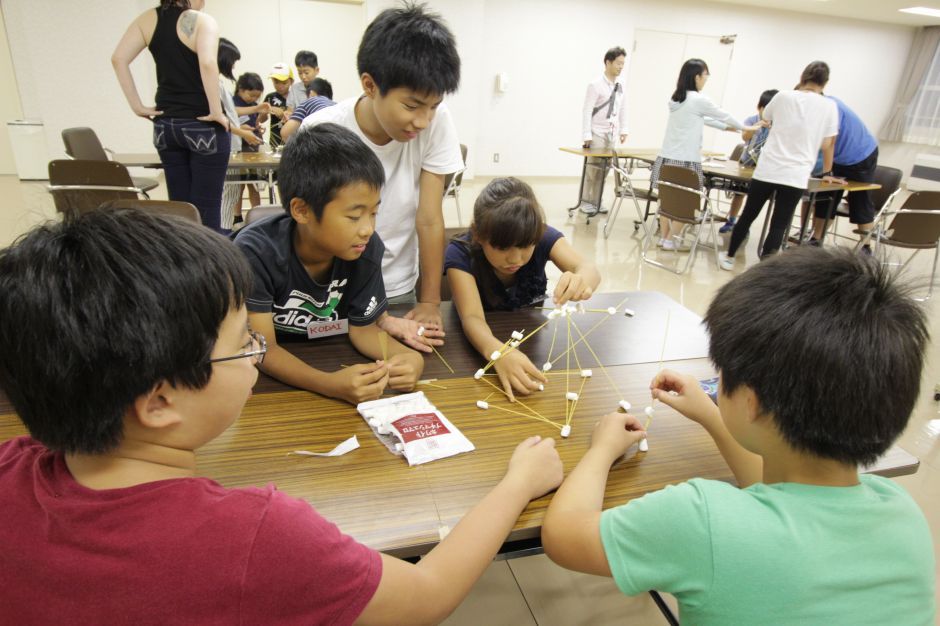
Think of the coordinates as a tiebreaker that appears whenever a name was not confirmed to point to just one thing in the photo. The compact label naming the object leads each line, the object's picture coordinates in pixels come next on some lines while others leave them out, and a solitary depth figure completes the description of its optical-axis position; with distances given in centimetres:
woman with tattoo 292
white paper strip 106
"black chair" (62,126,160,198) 402
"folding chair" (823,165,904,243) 545
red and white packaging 108
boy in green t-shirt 72
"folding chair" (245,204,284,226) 213
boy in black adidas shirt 132
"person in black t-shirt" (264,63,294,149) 564
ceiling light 894
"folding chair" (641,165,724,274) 469
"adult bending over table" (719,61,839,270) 439
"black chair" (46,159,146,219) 296
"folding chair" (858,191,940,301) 430
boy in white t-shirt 157
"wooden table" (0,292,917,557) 93
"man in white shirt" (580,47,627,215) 643
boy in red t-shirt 57
